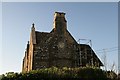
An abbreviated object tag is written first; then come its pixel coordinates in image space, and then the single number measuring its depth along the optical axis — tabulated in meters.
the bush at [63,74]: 10.05
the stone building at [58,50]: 14.02
